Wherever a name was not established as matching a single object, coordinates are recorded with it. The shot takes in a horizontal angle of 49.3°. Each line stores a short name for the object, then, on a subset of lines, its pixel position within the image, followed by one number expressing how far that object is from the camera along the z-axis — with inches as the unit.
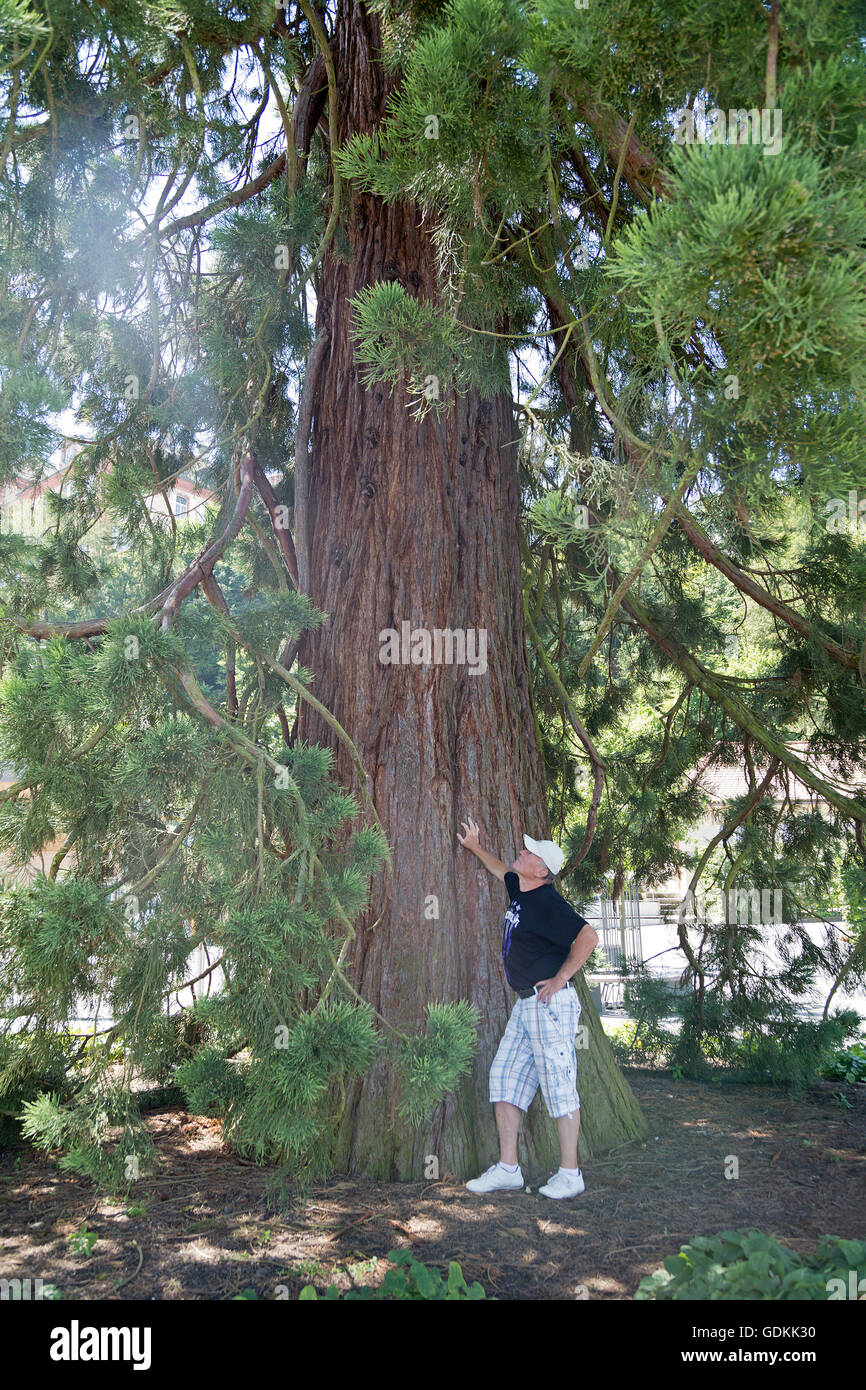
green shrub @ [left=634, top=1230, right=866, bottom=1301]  100.0
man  147.0
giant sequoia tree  94.0
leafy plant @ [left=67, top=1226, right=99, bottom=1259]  124.7
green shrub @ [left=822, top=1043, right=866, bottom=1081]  240.1
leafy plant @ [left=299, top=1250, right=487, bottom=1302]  105.9
